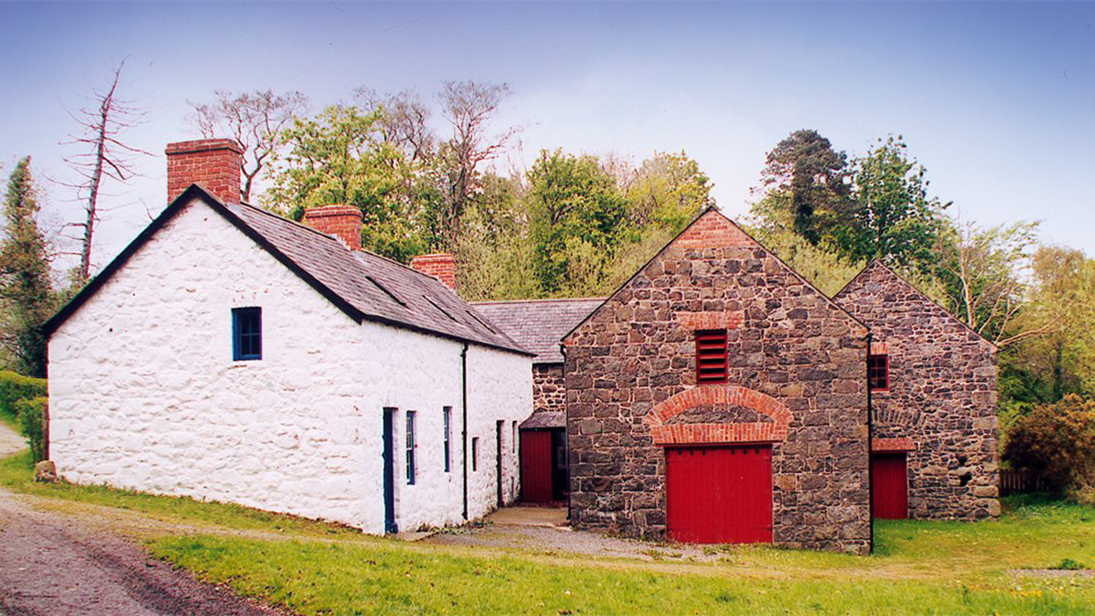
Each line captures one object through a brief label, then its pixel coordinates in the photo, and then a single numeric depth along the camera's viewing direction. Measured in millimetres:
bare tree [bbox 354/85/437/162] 51531
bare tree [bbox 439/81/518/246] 51781
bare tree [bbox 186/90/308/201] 44812
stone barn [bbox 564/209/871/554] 20031
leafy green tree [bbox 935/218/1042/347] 47219
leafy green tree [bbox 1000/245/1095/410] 43469
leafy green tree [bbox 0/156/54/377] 32406
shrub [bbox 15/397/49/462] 20188
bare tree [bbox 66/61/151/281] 34000
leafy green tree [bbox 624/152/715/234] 51406
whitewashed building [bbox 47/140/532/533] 17203
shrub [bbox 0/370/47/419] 26906
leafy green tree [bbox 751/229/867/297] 45938
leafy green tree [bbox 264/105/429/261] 43531
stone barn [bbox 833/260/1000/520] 29344
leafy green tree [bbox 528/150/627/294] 48875
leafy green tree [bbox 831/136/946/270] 52219
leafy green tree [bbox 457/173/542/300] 46938
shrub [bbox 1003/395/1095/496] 31453
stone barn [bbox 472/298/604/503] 28453
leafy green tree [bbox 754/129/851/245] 53750
